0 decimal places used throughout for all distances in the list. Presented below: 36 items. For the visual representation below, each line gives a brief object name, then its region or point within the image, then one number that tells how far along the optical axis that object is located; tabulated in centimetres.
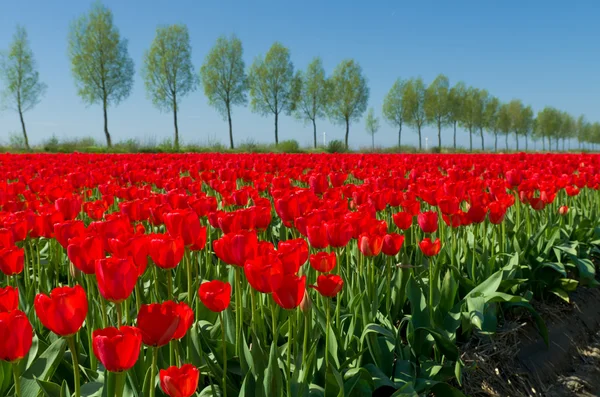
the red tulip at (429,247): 234
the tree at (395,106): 5550
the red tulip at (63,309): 112
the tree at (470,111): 5997
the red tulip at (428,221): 256
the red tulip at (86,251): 154
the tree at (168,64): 3912
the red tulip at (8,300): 128
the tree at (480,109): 6197
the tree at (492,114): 6450
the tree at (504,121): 6765
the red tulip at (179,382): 113
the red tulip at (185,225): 183
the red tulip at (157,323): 113
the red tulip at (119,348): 101
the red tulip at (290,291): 133
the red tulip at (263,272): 134
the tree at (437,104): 5597
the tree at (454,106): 5706
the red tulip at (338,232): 191
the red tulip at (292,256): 149
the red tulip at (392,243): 210
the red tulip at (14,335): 108
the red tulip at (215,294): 141
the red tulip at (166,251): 155
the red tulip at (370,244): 200
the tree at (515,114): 6975
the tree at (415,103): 5512
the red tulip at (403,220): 260
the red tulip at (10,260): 174
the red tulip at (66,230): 194
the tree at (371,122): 5934
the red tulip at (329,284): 149
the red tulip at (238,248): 158
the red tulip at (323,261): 172
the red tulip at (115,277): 126
